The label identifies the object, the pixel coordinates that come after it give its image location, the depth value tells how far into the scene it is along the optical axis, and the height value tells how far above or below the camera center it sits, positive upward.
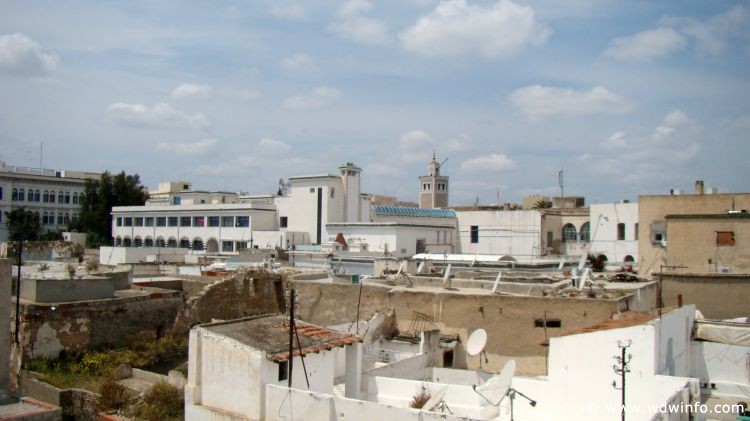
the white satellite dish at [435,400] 11.79 -3.13
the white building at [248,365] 12.20 -2.65
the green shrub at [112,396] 14.81 -3.89
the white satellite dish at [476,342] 15.23 -2.56
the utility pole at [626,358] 12.76 -2.44
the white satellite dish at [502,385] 11.64 -2.77
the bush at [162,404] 14.07 -3.89
